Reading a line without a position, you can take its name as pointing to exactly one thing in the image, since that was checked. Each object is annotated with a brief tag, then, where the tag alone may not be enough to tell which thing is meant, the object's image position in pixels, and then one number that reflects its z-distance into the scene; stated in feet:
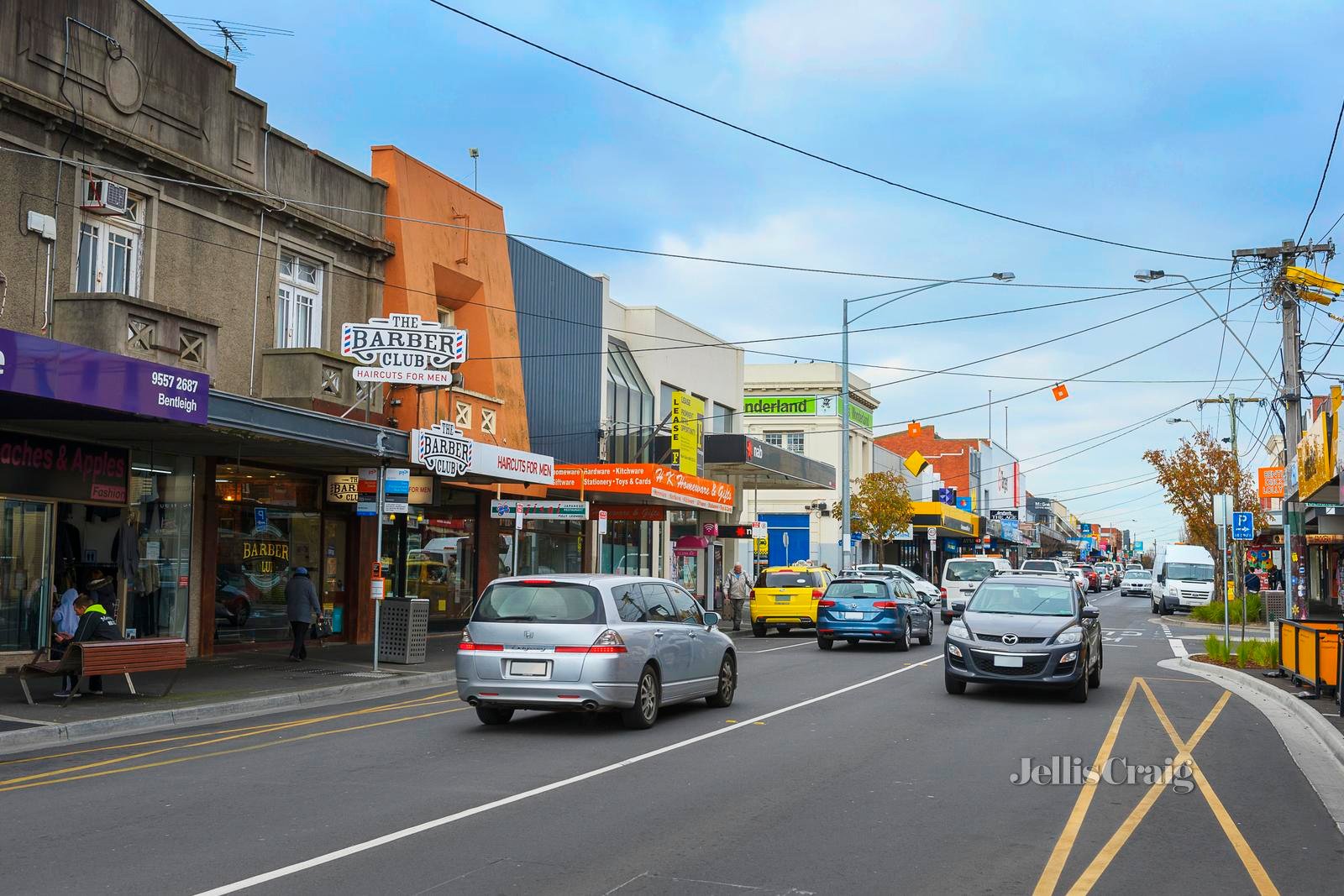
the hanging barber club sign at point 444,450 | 65.00
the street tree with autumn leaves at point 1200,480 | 156.15
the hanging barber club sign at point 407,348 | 66.95
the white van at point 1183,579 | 161.80
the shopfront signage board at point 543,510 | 79.51
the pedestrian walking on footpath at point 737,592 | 110.42
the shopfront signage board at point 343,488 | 75.20
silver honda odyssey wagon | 39.96
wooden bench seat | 45.11
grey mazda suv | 50.03
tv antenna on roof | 68.90
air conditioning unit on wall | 57.26
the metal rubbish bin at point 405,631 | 65.72
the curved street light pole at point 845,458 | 124.77
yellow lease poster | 104.73
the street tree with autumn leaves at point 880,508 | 176.55
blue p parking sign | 87.66
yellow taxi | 100.63
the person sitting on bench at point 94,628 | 48.42
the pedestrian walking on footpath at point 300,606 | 65.46
